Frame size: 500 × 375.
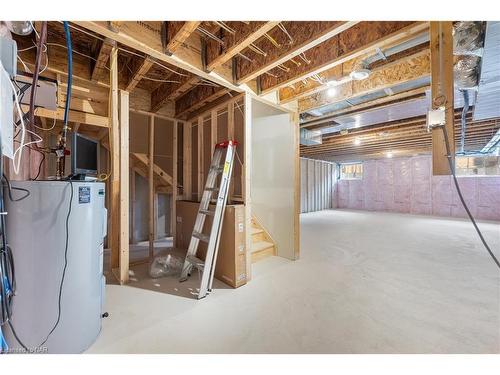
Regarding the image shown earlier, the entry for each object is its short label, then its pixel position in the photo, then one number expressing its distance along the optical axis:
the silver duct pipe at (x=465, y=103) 2.89
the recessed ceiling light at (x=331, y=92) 3.10
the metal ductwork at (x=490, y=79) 1.58
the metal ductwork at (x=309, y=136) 5.38
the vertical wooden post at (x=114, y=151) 2.36
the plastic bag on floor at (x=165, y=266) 2.69
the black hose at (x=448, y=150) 1.22
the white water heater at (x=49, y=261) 1.29
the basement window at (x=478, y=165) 7.45
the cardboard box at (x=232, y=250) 2.45
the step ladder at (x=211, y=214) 2.30
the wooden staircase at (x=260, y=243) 3.36
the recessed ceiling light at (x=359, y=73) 2.26
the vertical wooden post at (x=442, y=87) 1.27
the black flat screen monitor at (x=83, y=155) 1.57
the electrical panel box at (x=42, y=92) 1.63
